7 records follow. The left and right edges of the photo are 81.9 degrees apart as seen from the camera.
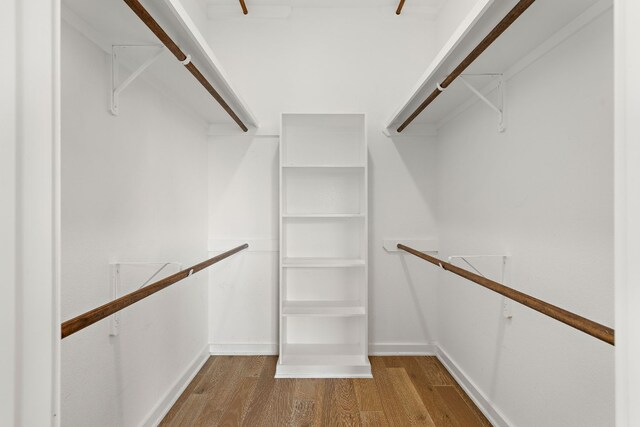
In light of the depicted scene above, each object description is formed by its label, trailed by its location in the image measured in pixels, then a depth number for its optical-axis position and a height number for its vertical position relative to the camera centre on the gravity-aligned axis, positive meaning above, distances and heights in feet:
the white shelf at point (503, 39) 3.64 +2.07
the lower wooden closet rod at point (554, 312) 2.31 -0.73
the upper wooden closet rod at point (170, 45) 3.23 +1.82
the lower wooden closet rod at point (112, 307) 2.37 -0.73
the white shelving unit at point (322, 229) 8.45 -0.34
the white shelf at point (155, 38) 3.63 +2.01
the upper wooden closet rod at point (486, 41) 3.24 +1.82
